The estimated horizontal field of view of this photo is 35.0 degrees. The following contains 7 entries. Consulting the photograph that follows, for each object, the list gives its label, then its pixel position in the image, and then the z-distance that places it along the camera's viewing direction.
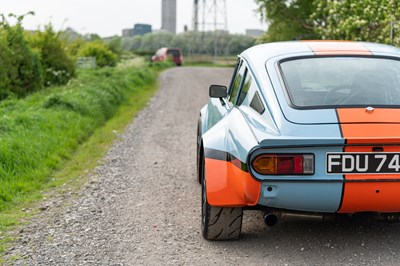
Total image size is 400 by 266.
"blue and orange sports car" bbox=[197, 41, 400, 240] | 4.17
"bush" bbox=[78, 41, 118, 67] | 36.59
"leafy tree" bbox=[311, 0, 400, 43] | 12.48
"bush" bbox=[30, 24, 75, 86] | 20.44
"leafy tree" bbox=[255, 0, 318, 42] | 32.69
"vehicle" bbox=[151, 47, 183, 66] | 53.85
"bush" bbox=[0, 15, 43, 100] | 14.93
